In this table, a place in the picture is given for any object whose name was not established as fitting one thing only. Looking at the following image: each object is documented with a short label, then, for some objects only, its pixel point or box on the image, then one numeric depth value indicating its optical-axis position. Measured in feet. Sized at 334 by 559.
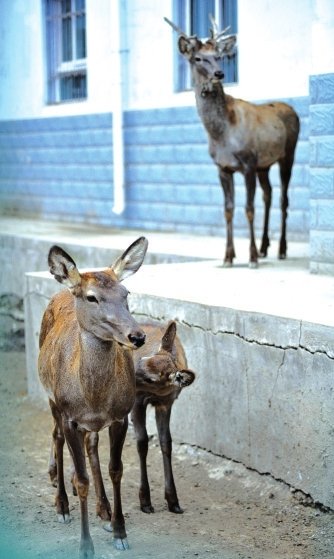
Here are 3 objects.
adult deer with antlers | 27.09
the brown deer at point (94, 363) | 15.96
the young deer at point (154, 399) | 18.35
